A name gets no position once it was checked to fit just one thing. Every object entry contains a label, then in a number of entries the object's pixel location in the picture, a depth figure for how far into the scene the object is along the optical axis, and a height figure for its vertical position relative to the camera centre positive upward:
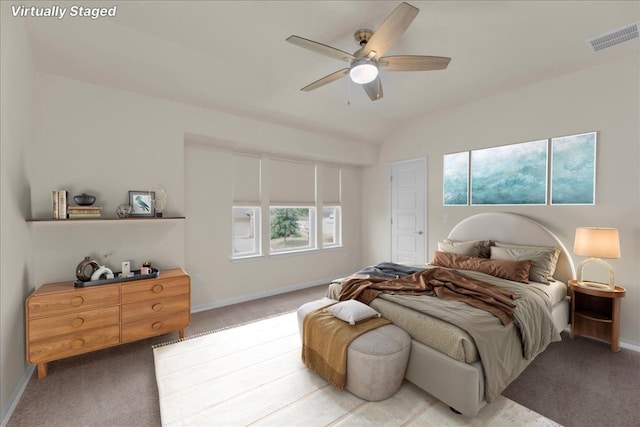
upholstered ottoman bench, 1.93 -1.11
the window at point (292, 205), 4.63 +0.07
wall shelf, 2.45 -0.10
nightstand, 2.71 -1.13
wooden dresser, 2.27 -0.98
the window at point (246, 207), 4.19 +0.04
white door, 4.78 -0.04
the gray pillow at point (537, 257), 3.02 -0.56
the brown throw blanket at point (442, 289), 2.26 -0.77
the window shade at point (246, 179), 4.17 +0.47
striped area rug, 1.81 -1.40
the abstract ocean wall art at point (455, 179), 4.22 +0.48
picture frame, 3.04 +0.07
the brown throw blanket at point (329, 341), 2.05 -1.06
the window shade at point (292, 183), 4.60 +0.47
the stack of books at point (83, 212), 2.61 -0.02
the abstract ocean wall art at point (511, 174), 3.51 +0.48
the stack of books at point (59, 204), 2.55 +0.05
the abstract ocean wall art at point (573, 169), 3.12 +0.47
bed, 1.79 -1.04
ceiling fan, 1.87 +1.26
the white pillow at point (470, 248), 3.57 -0.53
